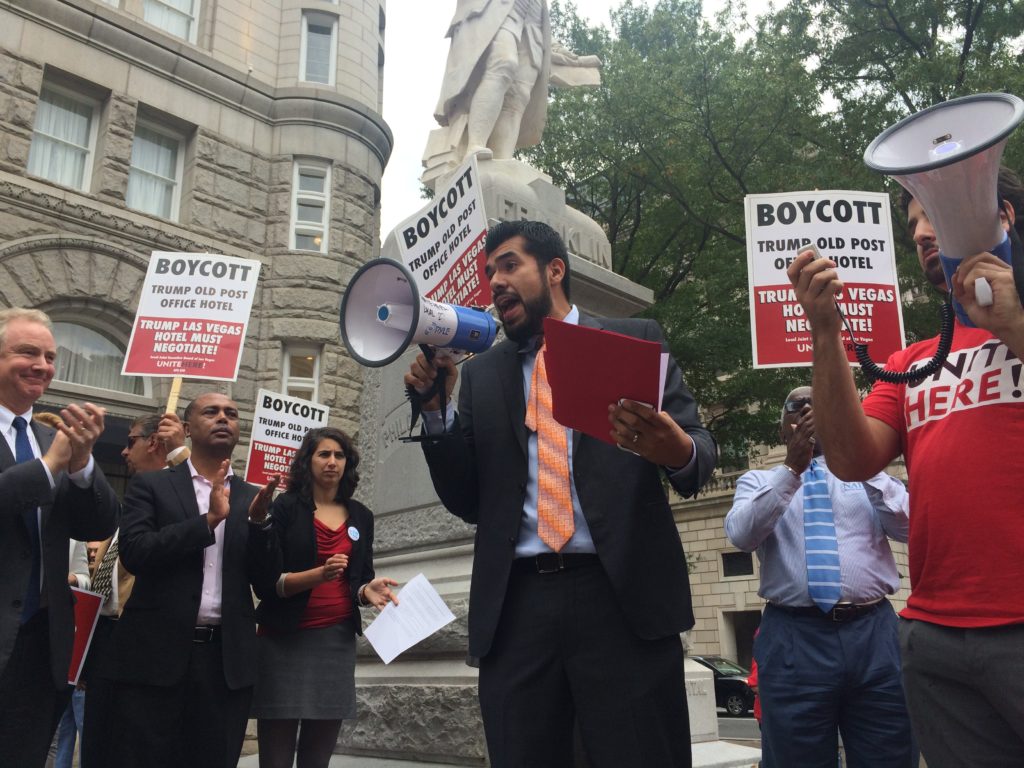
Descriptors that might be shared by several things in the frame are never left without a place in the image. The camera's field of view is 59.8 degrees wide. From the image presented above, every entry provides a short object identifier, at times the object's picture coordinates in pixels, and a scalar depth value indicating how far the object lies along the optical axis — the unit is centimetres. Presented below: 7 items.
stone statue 700
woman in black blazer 378
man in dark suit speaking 222
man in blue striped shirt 320
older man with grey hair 290
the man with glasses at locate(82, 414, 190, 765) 338
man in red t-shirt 177
